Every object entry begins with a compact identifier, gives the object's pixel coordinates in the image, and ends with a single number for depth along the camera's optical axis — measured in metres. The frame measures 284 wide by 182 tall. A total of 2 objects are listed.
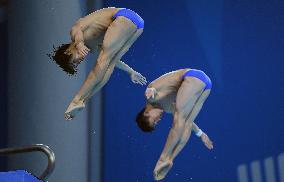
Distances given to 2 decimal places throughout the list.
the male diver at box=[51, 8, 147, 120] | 8.07
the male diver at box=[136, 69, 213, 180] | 8.62
